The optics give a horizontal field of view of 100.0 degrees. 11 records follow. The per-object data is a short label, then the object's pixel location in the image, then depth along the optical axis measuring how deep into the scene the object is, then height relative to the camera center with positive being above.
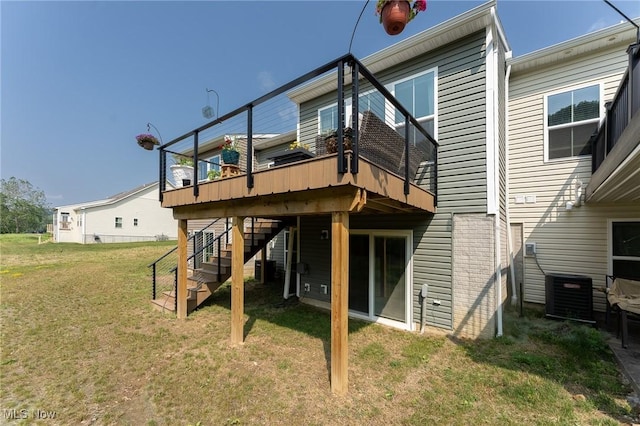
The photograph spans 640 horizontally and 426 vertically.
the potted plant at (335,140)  3.04 +0.90
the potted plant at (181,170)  6.79 +1.13
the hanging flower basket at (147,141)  6.46 +1.80
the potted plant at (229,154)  5.78 +1.33
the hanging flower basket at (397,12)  3.06 +2.35
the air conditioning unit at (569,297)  5.11 -1.60
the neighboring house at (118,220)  22.27 -0.49
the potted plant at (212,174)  6.75 +1.03
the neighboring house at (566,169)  5.32 +1.03
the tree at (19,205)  44.95 +1.57
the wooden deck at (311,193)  3.03 +0.31
